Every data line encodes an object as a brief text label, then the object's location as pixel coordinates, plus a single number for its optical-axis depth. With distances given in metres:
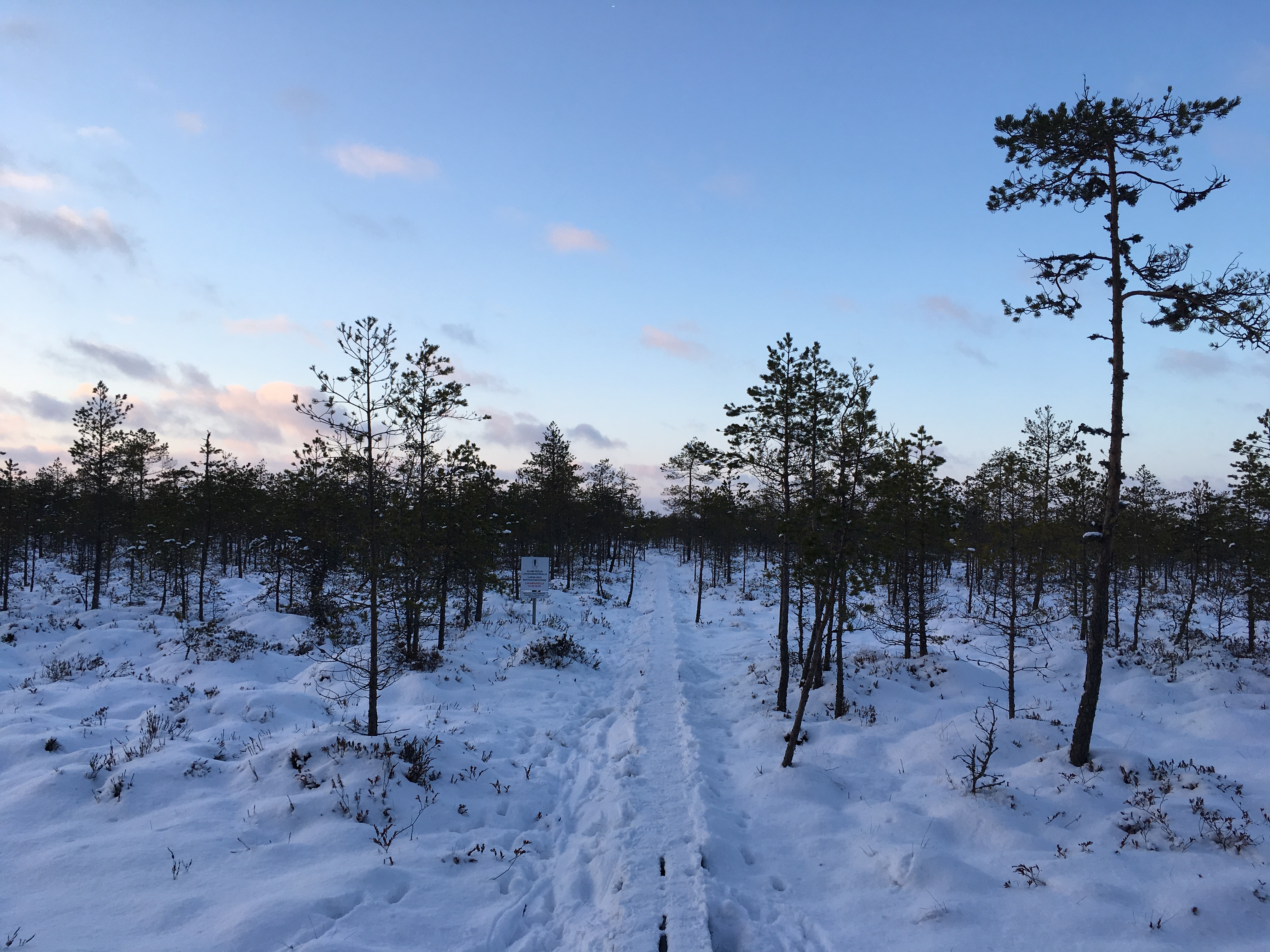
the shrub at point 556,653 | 18.61
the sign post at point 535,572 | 22.97
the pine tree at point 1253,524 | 20.52
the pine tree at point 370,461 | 10.51
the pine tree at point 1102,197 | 9.48
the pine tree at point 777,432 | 16.86
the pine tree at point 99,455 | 29.12
